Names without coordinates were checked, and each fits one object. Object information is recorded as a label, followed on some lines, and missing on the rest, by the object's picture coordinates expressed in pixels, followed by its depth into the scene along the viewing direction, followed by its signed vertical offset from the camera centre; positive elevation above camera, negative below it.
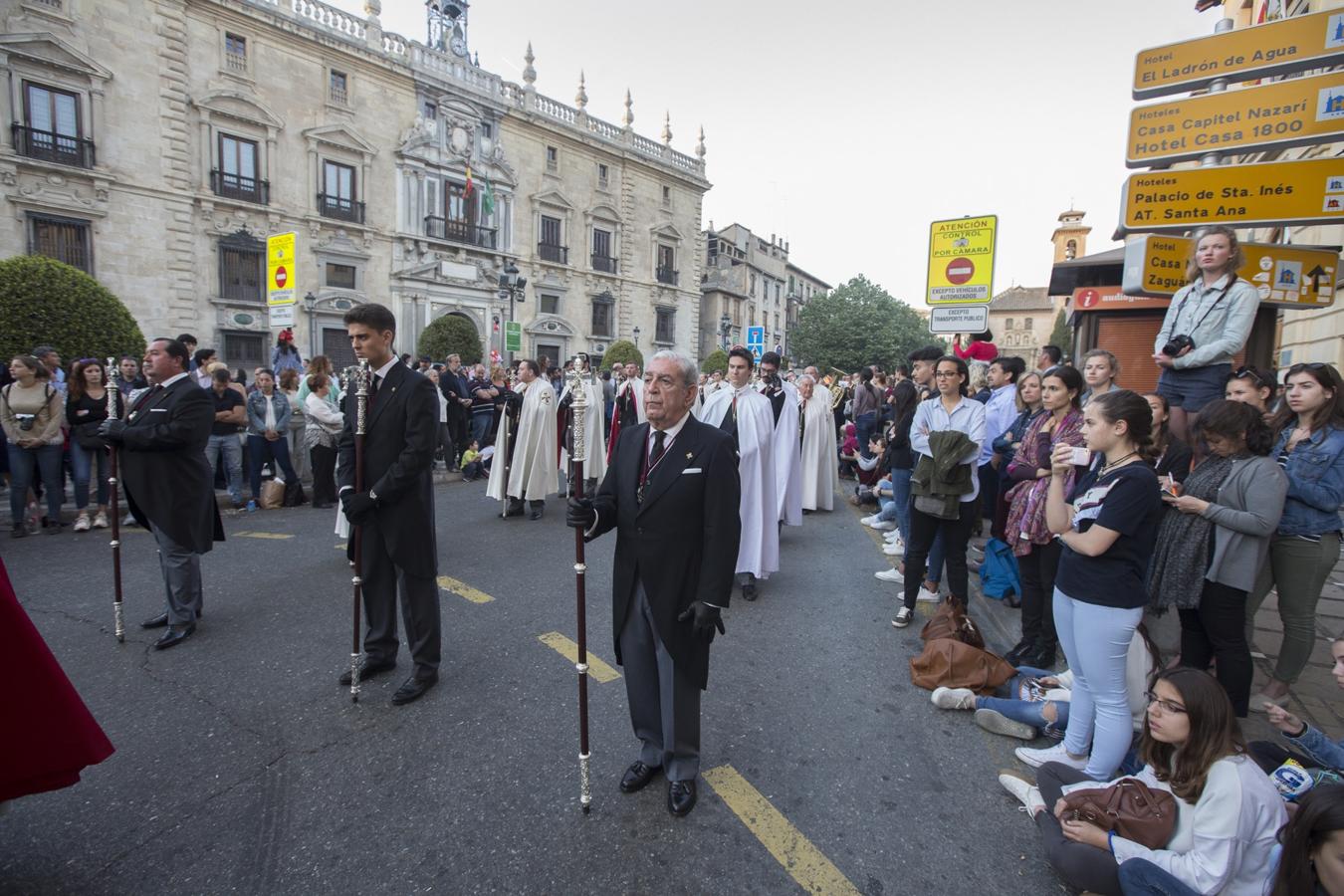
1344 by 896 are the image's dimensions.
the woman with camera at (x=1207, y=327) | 4.11 +0.50
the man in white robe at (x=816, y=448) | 8.73 -0.80
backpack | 5.33 -1.50
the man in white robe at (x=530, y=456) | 8.21 -0.96
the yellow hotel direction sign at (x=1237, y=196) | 4.87 +1.67
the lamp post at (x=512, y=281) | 21.71 +3.51
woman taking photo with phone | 2.75 -0.71
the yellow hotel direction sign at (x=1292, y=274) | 5.46 +1.12
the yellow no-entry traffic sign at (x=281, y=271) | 10.20 +1.70
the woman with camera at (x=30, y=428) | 6.65 -0.64
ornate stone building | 19.14 +7.81
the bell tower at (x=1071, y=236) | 50.19 +12.91
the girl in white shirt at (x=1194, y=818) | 2.06 -1.38
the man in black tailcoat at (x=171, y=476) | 4.30 -0.72
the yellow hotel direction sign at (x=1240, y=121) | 4.83 +2.29
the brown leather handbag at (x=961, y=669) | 3.77 -1.63
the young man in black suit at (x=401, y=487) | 3.71 -0.64
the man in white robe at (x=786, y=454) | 6.89 -0.68
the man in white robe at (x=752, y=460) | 5.59 -0.66
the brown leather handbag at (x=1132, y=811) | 2.23 -1.49
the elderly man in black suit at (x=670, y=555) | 2.71 -0.72
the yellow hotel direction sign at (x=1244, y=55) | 4.79 +2.81
